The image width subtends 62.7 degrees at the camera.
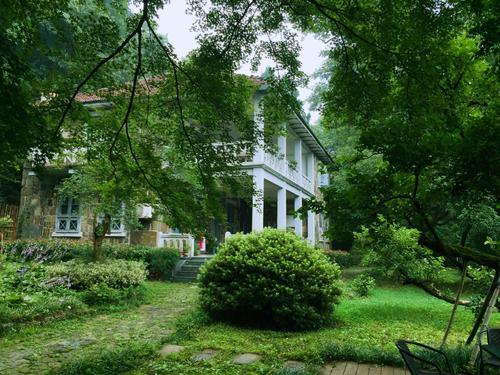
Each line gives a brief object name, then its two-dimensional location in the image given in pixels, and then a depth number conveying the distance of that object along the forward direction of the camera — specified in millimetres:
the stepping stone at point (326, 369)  4234
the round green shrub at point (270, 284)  6508
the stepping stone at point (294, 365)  4320
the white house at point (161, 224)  14352
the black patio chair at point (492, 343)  3330
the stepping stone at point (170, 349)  5043
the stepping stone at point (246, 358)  4625
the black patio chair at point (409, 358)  2707
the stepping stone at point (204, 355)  4712
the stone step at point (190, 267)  13609
